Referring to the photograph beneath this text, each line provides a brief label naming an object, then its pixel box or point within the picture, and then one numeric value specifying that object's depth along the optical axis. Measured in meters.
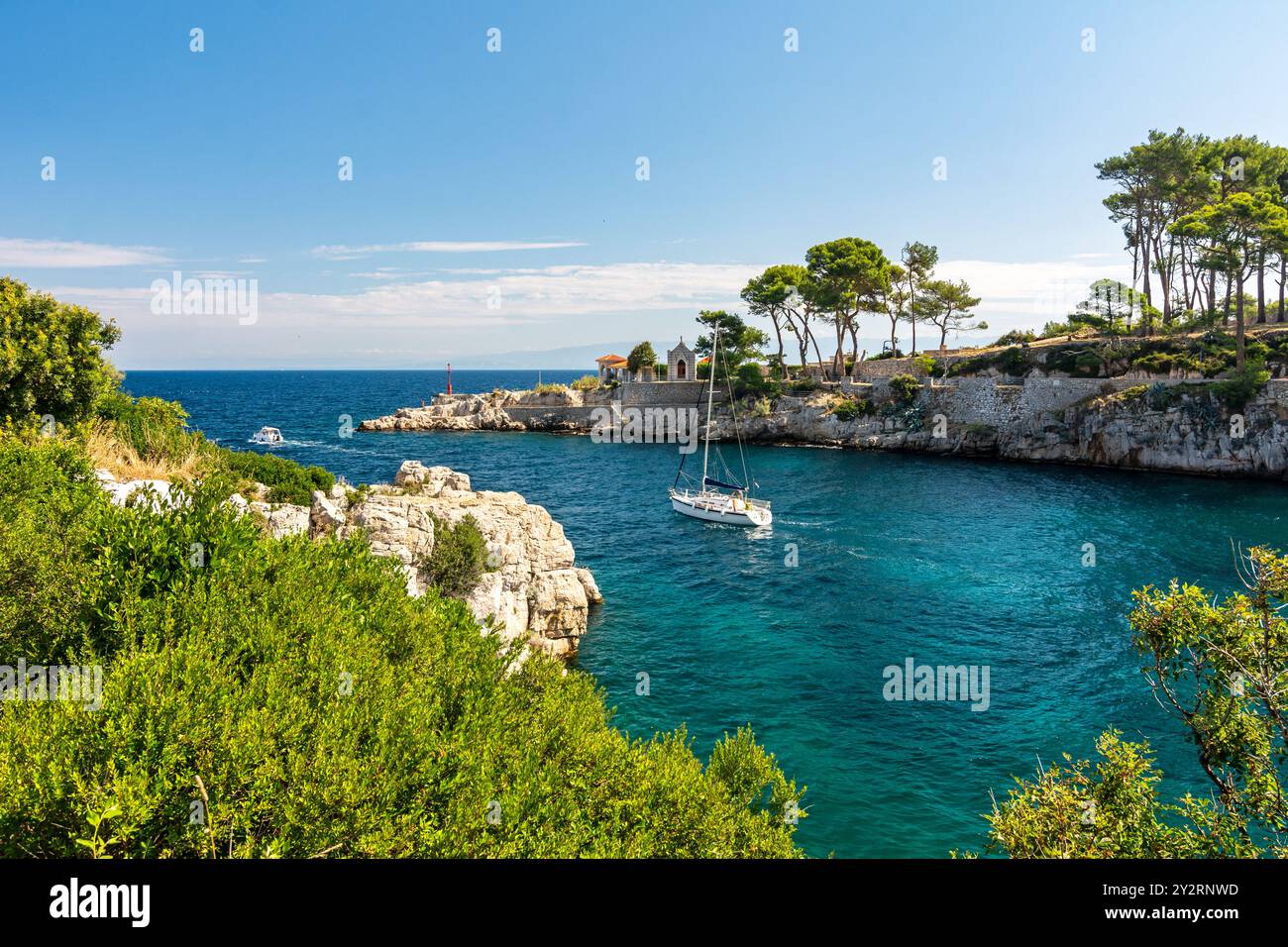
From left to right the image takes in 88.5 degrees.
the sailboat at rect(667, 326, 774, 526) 42.53
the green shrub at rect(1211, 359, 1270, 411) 51.00
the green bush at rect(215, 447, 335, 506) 22.78
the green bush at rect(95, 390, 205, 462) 23.25
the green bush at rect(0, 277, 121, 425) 19.28
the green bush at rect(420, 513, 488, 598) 21.86
